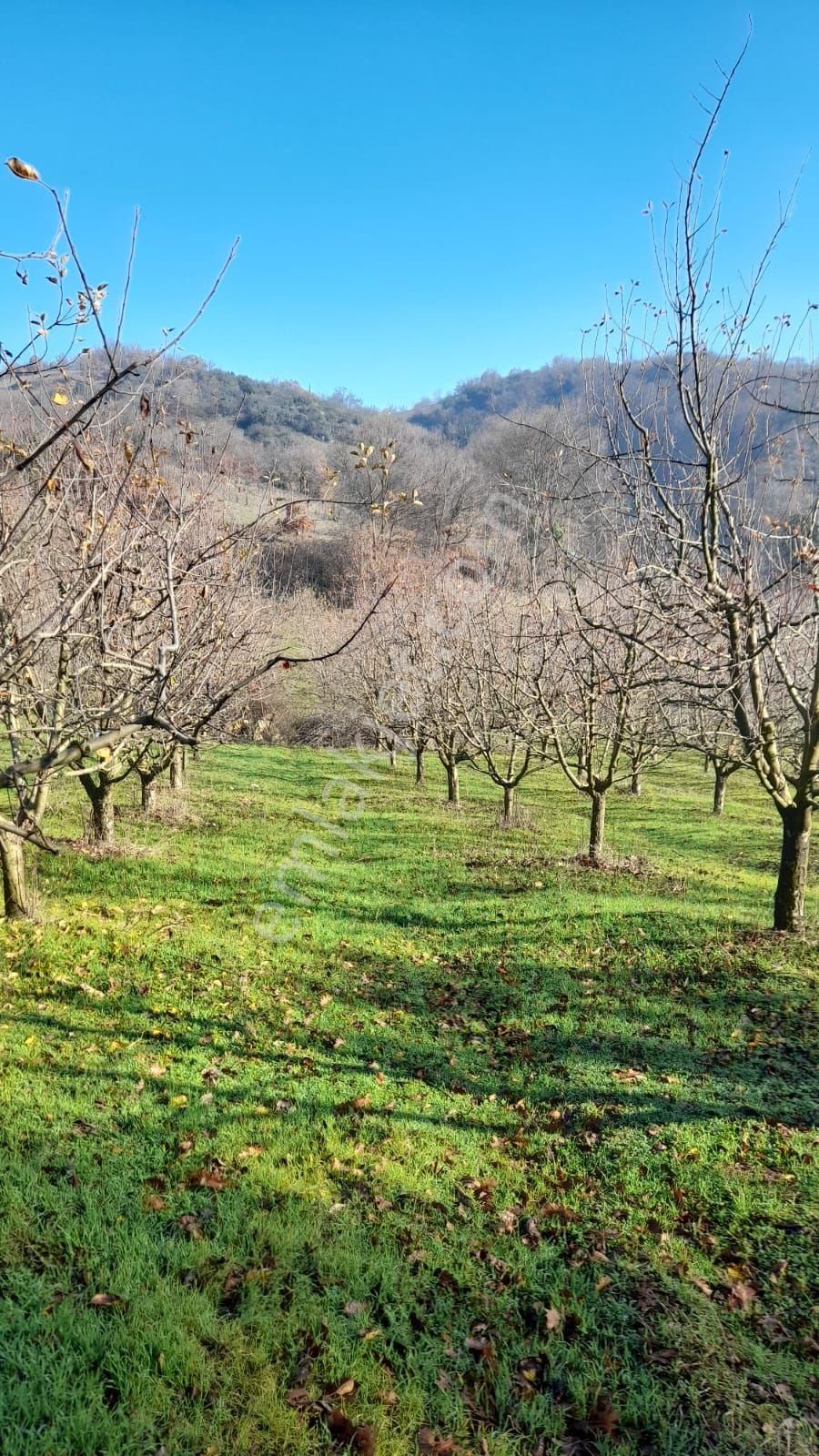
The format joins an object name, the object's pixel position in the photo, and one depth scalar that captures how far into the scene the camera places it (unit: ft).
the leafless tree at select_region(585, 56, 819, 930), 19.45
